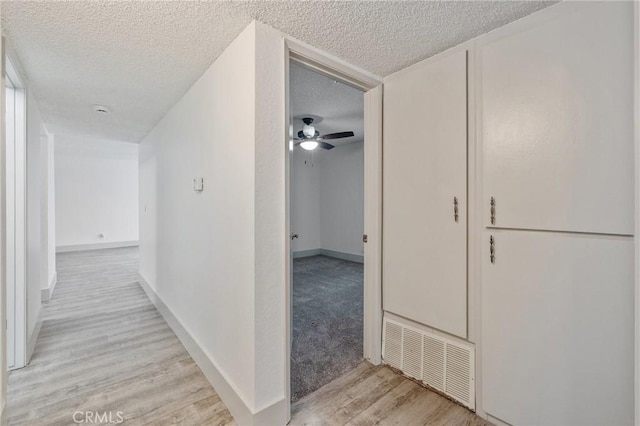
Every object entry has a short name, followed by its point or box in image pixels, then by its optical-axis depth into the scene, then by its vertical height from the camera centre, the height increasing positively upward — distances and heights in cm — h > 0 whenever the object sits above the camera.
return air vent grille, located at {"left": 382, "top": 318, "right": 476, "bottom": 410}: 171 -99
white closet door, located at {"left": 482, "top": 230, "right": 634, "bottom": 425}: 123 -58
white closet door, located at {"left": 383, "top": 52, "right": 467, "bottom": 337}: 172 +13
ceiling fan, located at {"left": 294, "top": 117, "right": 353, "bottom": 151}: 379 +108
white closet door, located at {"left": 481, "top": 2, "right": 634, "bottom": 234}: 121 +43
